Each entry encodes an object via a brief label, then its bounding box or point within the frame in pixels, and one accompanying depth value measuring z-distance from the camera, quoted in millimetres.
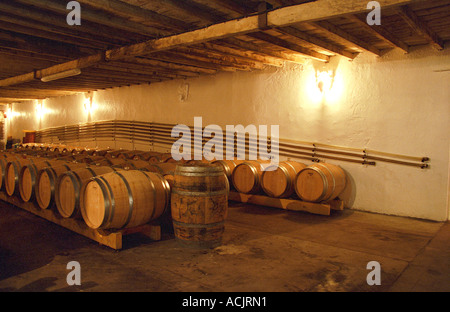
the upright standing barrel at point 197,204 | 4039
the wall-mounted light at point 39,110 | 17462
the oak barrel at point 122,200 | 3850
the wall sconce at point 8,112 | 20625
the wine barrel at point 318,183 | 5863
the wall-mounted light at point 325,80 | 6801
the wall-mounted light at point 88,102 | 13680
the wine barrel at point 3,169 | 6129
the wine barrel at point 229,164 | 6988
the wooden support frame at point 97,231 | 3941
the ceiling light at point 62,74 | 7247
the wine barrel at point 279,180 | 6320
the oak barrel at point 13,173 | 5719
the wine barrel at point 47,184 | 4827
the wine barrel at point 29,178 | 5250
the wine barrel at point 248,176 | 6627
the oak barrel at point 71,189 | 4352
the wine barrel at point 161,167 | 5438
